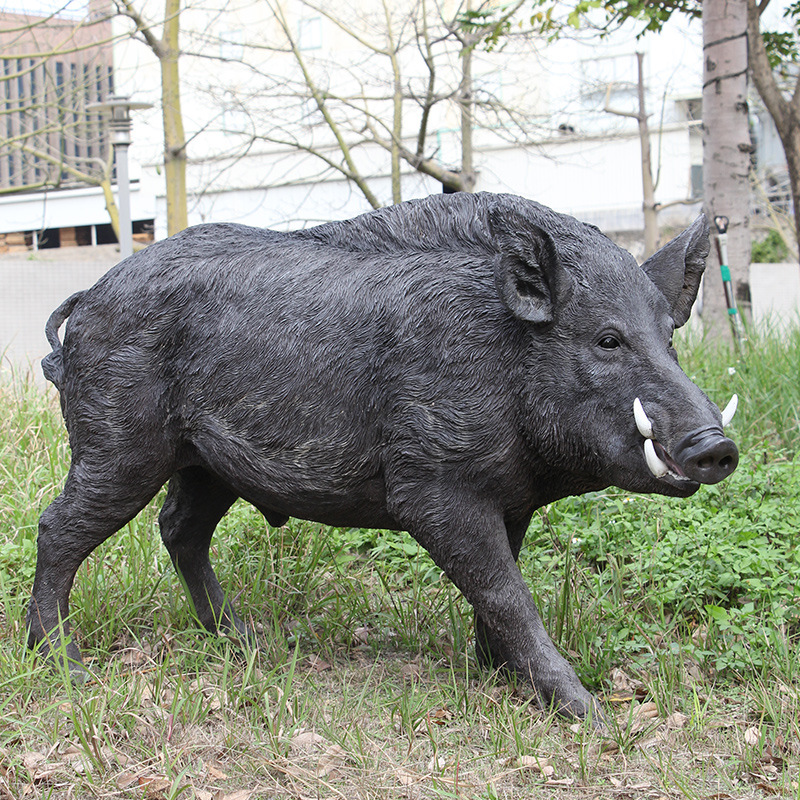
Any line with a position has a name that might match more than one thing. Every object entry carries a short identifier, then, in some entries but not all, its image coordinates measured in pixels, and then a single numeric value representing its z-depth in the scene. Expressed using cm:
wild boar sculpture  275
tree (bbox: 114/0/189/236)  1062
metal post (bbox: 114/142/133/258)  1123
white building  2012
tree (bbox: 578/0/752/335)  673
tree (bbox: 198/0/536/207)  1123
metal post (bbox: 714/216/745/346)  673
